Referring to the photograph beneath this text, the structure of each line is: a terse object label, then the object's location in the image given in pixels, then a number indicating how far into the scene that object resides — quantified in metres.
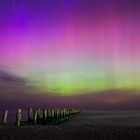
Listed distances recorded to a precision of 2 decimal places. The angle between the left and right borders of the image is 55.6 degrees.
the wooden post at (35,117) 13.06
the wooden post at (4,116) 13.09
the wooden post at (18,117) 11.63
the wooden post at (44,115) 14.59
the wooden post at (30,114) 13.40
